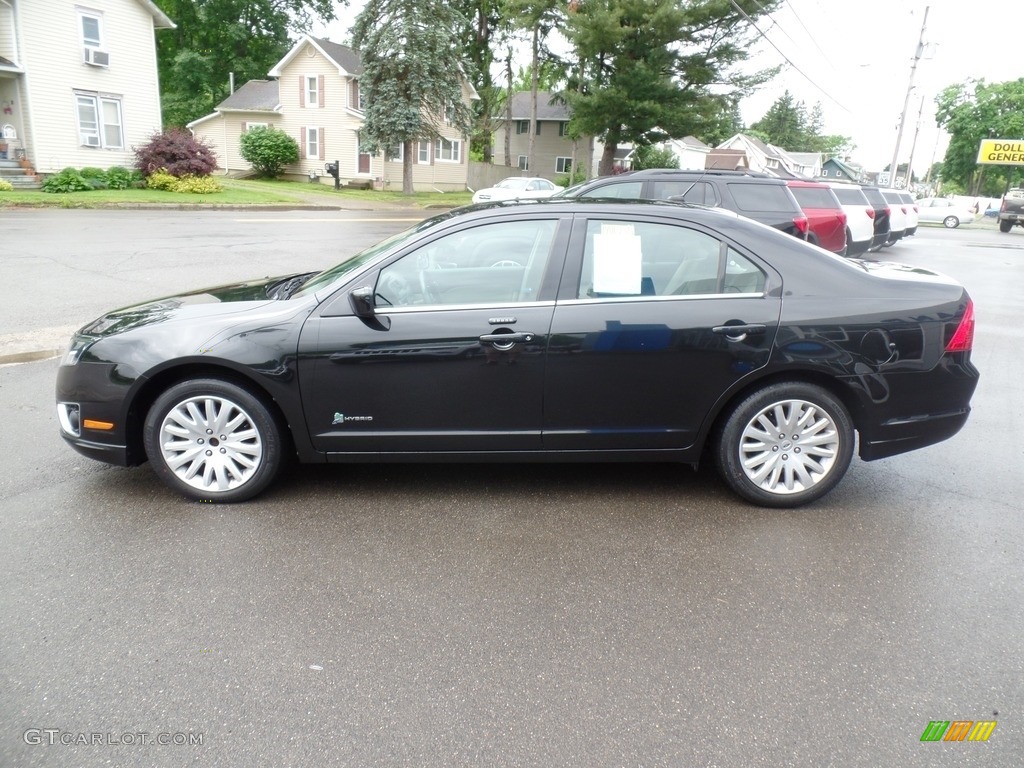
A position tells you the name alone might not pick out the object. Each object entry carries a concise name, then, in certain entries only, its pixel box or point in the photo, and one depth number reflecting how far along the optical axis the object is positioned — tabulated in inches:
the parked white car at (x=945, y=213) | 1517.0
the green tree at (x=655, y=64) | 1346.0
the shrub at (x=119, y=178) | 1040.2
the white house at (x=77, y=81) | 1027.3
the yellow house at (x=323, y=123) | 1595.7
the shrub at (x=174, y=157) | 1095.6
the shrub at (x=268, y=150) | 1556.3
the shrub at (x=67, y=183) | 966.1
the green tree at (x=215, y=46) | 2058.3
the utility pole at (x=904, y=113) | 1414.9
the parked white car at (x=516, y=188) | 1126.4
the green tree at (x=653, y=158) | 1624.0
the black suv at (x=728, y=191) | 426.3
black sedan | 157.0
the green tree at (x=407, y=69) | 1304.1
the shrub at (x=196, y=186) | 1072.2
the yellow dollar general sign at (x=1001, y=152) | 1988.2
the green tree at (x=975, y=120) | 2748.5
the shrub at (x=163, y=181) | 1074.1
